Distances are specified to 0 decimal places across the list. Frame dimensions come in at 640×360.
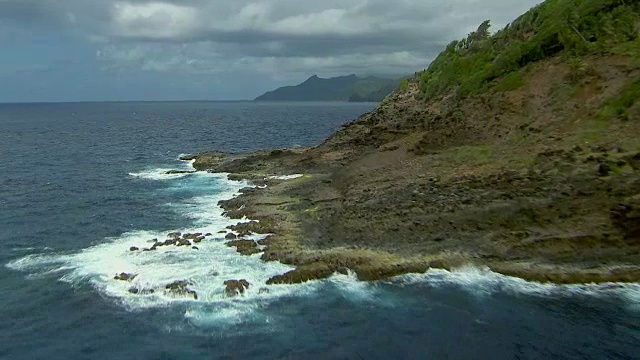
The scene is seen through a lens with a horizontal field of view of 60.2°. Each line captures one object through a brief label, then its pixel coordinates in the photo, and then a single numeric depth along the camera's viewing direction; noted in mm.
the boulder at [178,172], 83062
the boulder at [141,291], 36281
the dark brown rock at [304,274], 37375
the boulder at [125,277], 38219
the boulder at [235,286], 35753
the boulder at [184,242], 45188
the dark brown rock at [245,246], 42812
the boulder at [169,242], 45622
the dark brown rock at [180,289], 35688
